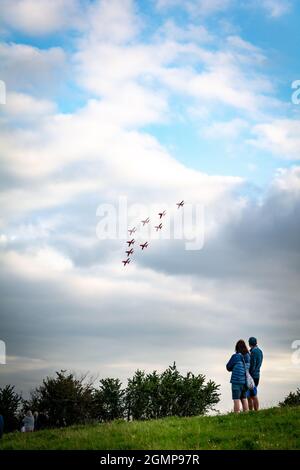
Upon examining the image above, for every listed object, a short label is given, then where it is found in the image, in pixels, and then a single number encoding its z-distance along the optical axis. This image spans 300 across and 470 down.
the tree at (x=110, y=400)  67.12
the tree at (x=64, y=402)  58.75
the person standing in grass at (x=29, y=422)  26.73
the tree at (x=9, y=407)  66.12
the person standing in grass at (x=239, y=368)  18.33
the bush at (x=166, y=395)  65.19
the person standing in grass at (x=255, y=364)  18.92
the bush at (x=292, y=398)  60.22
